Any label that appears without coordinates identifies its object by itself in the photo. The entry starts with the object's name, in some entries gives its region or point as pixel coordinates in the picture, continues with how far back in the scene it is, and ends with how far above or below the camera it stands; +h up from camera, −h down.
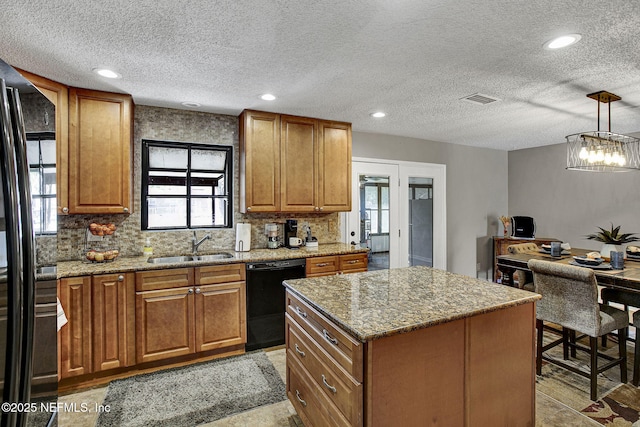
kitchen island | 1.37 -0.68
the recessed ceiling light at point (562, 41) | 1.92 +1.06
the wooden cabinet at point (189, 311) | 2.74 -0.87
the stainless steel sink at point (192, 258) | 3.25 -0.45
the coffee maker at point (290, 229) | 3.80 -0.18
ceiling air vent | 3.00 +1.10
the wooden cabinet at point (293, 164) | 3.44 +0.57
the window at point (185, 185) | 3.39 +0.32
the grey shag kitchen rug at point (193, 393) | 2.21 -1.39
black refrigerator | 0.75 -0.11
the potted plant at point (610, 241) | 3.13 -0.28
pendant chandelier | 2.91 +0.57
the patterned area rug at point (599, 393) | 2.15 -1.37
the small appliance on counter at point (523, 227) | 5.11 -0.23
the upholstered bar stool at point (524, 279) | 3.15 -0.67
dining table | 2.47 -0.49
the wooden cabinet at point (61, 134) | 2.58 +0.67
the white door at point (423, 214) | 4.81 -0.01
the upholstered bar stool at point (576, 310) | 2.32 -0.76
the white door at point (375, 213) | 4.38 +0.01
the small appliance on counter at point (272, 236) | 3.68 -0.26
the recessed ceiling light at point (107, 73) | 2.39 +1.08
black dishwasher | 3.13 -0.85
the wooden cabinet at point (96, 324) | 2.48 -0.88
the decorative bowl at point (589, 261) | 2.89 -0.44
